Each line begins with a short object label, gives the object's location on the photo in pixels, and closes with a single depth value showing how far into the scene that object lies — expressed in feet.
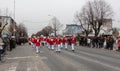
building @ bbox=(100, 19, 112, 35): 120.86
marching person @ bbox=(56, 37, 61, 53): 49.48
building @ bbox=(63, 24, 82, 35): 126.58
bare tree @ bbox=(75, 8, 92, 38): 125.20
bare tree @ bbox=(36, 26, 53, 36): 207.43
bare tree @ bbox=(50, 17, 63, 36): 187.99
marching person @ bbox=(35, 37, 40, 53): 47.78
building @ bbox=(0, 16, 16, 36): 130.74
